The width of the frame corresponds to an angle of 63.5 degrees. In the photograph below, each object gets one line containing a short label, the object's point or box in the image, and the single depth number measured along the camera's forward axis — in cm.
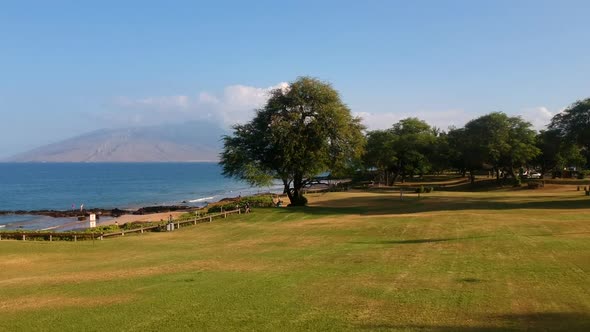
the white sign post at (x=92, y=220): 3222
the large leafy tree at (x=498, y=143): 8569
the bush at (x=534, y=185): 7575
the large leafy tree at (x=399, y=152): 10694
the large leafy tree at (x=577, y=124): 6619
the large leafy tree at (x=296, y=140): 5362
